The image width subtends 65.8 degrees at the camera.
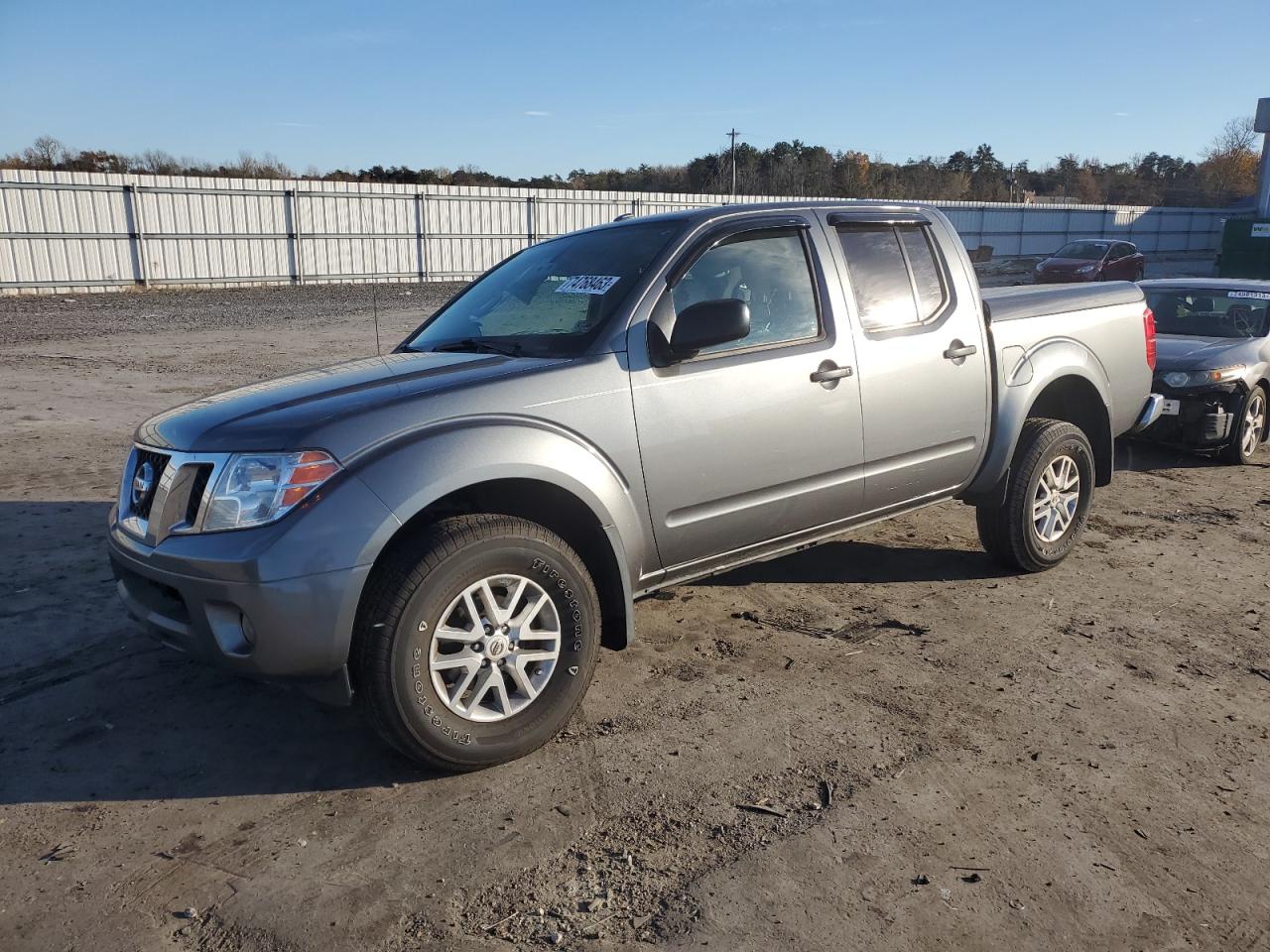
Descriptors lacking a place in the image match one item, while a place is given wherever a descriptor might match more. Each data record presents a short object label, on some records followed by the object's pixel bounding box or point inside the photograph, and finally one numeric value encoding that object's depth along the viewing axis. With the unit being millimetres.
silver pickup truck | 3105
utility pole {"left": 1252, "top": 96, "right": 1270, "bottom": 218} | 39500
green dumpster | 27938
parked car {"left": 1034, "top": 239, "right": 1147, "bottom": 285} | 26094
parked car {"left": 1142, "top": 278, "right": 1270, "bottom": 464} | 7969
